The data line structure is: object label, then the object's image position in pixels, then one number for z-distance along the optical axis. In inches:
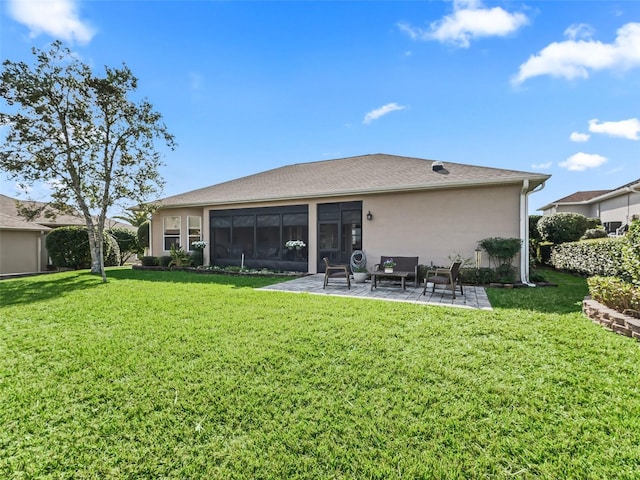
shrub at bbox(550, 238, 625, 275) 300.2
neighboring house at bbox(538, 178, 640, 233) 590.2
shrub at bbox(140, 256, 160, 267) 587.8
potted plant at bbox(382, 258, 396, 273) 333.2
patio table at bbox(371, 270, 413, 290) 319.9
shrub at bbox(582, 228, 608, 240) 493.0
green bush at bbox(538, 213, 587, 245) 516.1
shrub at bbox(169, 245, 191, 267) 549.6
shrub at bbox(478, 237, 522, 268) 342.3
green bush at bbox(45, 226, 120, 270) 576.1
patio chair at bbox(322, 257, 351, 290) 339.0
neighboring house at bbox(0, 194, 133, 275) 584.1
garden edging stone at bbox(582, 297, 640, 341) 165.6
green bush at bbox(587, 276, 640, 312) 180.9
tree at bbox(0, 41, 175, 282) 423.3
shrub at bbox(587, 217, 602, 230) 541.6
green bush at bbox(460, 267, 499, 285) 352.8
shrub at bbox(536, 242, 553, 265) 546.6
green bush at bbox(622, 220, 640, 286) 191.3
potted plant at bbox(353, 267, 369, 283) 390.9
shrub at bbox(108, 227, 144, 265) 794.8
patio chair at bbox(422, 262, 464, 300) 274.7
